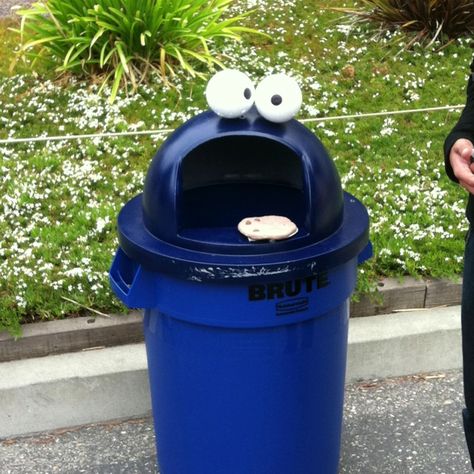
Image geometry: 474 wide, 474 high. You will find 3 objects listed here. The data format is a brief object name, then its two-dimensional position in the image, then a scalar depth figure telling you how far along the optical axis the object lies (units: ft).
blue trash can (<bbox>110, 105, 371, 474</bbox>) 7.16
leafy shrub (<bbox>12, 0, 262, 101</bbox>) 18.65
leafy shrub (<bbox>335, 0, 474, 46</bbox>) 21.21
